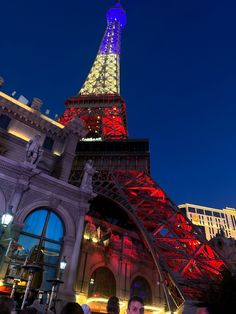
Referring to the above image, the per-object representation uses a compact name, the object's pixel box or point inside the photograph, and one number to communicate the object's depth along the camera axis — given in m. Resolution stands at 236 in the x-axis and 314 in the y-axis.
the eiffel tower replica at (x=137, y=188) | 22.09
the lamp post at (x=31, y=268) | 8.16
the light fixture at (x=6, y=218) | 11.74
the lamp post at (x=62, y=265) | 14.53
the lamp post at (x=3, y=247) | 15.46
